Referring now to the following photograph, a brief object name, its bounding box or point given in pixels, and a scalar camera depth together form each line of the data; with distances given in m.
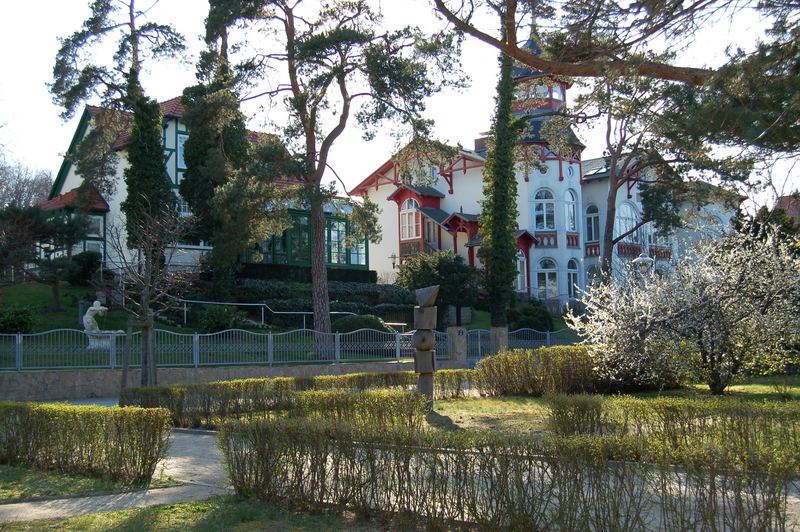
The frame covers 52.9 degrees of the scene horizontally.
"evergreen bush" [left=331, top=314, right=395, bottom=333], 29.86
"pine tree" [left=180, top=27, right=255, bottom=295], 26.45
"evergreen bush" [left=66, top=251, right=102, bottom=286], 31.77
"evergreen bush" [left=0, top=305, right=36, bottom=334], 24.31
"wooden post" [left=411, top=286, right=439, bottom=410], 16.30
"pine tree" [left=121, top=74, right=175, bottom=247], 32.38
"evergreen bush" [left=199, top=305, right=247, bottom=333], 29.50
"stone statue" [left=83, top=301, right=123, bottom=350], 20.38
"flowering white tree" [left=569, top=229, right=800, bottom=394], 17.11
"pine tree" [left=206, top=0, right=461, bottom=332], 25.30
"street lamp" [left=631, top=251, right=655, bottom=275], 22.88
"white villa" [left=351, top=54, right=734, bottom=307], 51.06
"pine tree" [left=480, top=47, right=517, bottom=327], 39.22
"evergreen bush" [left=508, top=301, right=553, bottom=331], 38.69
